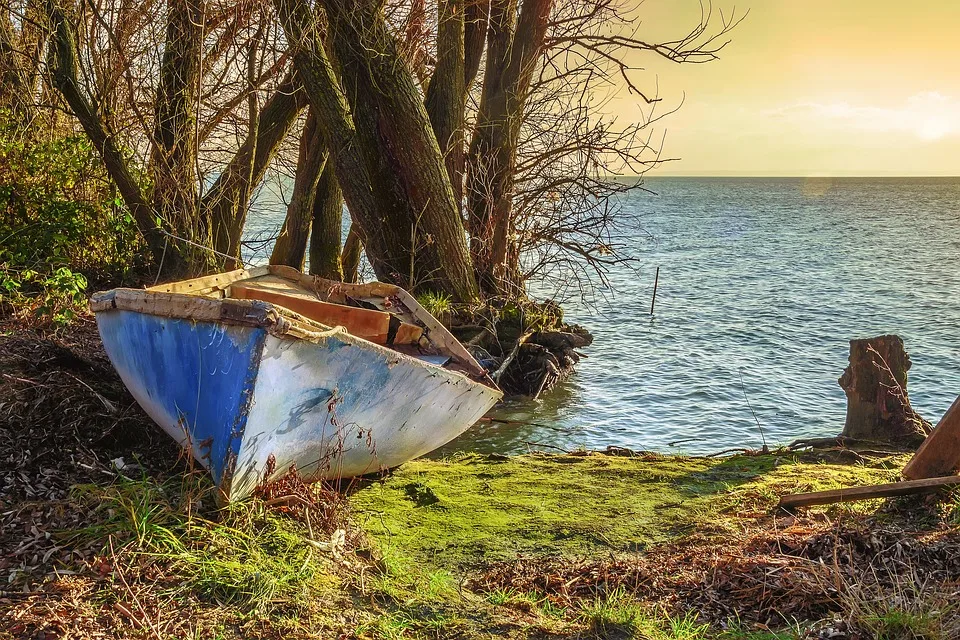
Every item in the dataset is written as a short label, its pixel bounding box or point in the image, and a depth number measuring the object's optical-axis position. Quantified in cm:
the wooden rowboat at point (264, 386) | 395
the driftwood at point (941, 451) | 473
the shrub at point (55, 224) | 830
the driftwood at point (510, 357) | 1098
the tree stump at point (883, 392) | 716
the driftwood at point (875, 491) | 461
